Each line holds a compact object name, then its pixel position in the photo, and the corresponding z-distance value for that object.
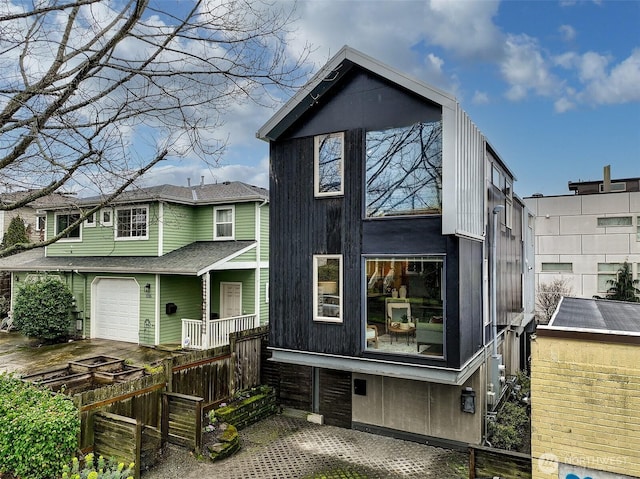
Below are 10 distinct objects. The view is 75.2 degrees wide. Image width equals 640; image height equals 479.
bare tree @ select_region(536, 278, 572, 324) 26.58
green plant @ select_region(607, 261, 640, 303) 24.13
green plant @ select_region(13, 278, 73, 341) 16.22
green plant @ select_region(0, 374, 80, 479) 6.29
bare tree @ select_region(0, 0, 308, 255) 5.50
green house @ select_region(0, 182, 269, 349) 16.03
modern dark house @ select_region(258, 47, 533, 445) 8.05
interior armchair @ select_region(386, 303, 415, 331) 8.33
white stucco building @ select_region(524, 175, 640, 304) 25.64
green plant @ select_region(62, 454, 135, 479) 6.18
